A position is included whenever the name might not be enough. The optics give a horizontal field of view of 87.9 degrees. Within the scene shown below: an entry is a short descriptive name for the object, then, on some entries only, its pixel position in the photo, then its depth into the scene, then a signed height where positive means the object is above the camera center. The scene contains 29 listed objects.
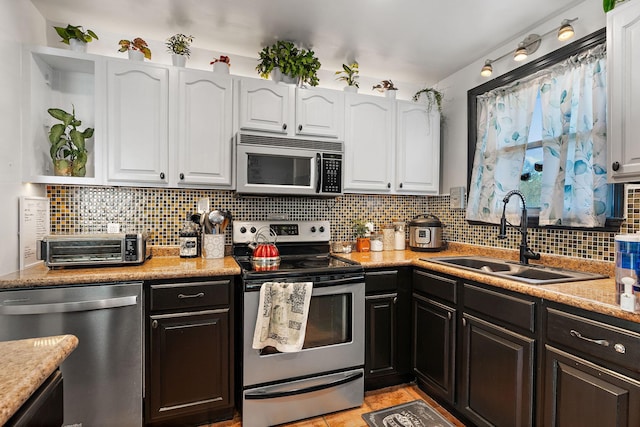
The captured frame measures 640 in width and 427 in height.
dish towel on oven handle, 1.87 -0.60
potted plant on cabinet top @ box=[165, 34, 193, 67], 2.24 +1.10
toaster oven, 1.84 -0.23
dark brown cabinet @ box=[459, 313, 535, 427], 1.55 -0.83
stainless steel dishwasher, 1.62 -0.65
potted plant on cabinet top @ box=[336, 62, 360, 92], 2.68 +1.09
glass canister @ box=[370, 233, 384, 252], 2.87 -0.29
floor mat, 1.95 -1.25
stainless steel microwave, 2.24 +0.32
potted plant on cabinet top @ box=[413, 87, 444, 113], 2.88 +1.01
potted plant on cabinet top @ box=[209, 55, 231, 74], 2.32 +1.02
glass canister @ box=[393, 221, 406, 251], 2.98 -0.24
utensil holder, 2.29 -0.24
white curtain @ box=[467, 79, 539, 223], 2.32 +0.49
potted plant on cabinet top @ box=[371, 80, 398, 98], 2.80 +1.05
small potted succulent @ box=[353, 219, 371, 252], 2.90 -0.22
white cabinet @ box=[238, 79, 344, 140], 2.34 +0.74
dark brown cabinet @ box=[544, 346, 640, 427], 1.19 -0.70
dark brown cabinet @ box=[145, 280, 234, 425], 1.81 -0.81
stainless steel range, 1.88 -0.87
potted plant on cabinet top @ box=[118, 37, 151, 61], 2.14 +1.05
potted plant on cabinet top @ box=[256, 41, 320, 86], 2.38 +1.08
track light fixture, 1.90 +1.10
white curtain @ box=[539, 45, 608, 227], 1.83 +0.41
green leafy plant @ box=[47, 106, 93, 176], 2.04 +0.40
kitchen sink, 1.72 -0.35
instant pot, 2.81 -0.20
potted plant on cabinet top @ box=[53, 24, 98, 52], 2.05 +1.08
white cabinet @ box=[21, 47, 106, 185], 1.95 +0.70
